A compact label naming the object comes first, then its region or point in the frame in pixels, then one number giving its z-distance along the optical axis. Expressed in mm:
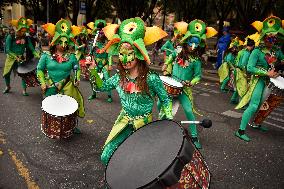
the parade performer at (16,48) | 7770
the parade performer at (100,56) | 8172
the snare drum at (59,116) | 4383
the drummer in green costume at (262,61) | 5160
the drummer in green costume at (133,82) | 3090
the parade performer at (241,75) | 8055
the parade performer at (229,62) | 9727
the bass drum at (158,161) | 2193
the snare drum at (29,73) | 7250
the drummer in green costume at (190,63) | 4895
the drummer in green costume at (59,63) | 4902
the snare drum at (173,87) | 4852
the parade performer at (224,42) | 14070
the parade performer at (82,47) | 10059
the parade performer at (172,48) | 5267
